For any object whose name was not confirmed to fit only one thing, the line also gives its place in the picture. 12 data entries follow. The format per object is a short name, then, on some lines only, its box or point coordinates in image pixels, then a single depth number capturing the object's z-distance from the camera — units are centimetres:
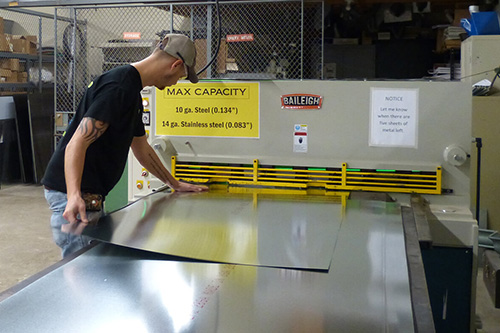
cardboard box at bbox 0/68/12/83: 694
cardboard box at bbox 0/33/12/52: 681
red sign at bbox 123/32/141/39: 570
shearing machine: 113
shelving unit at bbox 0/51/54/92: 691
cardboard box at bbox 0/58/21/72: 696
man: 177
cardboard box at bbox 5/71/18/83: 705
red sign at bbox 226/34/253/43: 544
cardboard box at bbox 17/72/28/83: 721
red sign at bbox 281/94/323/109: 235
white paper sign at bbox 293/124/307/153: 237
